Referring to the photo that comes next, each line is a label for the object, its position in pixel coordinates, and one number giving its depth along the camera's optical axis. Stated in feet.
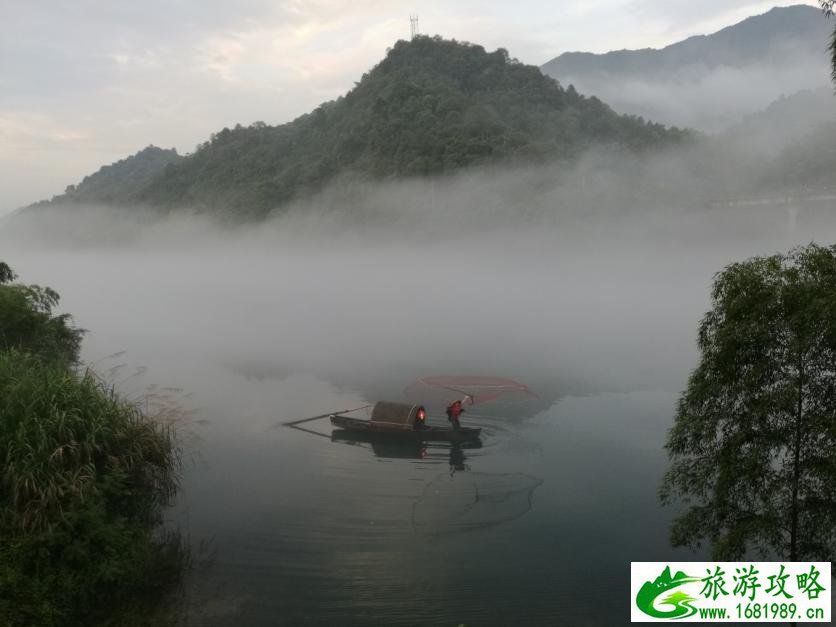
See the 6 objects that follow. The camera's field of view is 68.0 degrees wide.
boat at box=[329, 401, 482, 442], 95.96
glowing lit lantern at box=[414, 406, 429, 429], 97.14
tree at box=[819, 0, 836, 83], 40.06
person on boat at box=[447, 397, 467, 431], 97.90
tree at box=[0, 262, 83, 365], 84.69
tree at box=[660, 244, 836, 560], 38.24
